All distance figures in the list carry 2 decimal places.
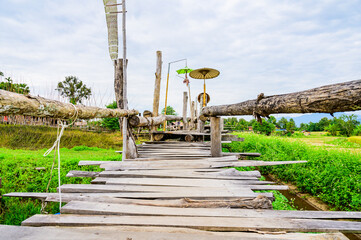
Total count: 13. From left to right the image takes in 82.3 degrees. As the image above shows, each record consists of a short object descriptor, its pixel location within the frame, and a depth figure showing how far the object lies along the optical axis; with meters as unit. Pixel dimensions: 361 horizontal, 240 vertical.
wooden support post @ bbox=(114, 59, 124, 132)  4.69
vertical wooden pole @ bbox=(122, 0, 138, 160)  3.26
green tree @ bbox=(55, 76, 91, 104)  23.48
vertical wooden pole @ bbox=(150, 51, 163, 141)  6.94
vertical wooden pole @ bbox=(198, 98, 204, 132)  6.77
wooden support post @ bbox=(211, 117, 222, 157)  3.63
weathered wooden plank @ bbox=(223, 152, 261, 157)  4.01
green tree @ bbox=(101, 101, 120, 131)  14.02
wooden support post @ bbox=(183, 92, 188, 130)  9.02
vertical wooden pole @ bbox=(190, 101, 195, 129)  10.09
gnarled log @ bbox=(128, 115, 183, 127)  3.34
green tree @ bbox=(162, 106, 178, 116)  30.30
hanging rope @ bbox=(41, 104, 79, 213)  1.82
